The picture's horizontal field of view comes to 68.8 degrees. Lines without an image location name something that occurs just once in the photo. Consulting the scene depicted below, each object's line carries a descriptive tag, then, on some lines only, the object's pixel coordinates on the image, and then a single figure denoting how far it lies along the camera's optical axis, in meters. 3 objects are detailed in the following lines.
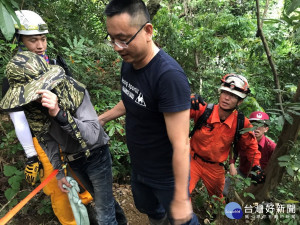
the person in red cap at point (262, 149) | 3.14
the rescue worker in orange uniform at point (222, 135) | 2.71
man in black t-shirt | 1.30
